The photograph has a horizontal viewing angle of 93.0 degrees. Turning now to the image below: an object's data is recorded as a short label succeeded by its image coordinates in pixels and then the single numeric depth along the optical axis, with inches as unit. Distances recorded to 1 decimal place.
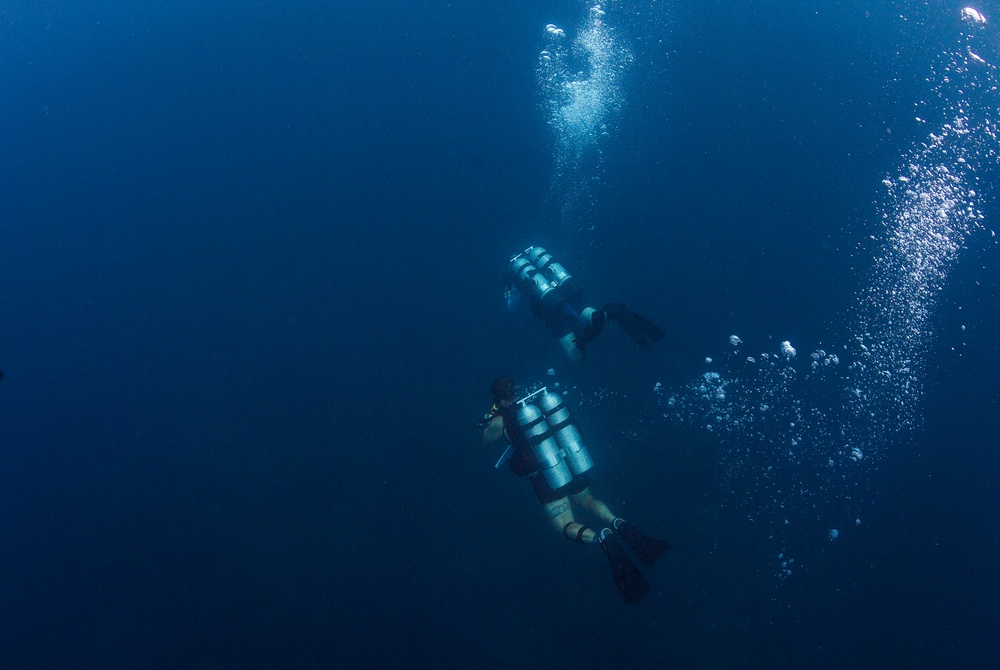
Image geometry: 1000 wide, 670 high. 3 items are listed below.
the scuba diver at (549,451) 206.2
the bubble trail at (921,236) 267.0
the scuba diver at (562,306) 218.4
